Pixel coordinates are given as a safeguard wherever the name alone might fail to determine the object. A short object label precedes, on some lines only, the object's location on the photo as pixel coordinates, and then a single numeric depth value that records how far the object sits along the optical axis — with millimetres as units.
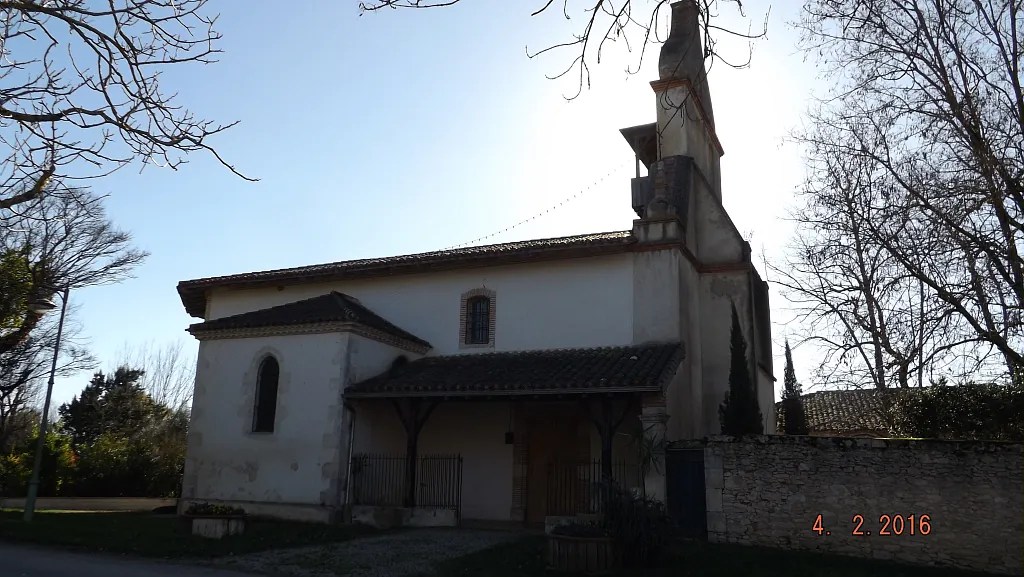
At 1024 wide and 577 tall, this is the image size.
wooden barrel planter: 10039
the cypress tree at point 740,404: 14789
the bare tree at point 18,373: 27172
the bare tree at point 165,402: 44344
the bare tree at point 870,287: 11891
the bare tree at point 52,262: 21955
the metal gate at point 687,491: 12547
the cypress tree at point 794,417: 19844
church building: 15438
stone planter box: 13336
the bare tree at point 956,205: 11227
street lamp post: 15000
